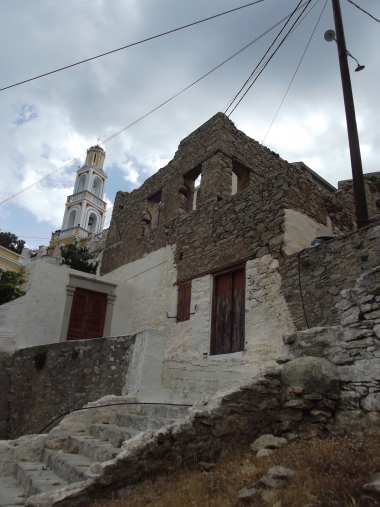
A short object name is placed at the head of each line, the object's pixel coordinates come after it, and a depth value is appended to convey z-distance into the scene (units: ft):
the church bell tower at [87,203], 133.28
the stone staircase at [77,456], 14.66
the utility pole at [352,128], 26.96
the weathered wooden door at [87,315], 40.37
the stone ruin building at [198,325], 14.79
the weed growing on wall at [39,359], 32.09
